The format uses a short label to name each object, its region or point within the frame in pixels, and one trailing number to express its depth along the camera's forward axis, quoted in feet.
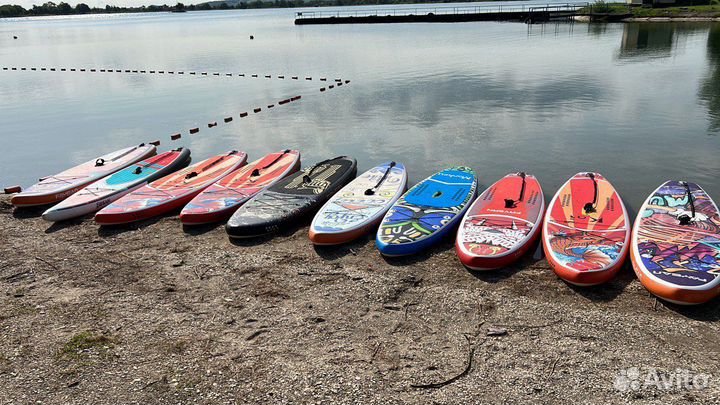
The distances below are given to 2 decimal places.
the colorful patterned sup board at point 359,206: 29.99
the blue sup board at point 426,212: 28.45
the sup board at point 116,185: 35.32
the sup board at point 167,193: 34.14
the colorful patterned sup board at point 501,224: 26.35
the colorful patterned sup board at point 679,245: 22.41
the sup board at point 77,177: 37.32
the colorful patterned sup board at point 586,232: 24.57
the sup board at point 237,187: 33.83
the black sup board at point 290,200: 31.60
